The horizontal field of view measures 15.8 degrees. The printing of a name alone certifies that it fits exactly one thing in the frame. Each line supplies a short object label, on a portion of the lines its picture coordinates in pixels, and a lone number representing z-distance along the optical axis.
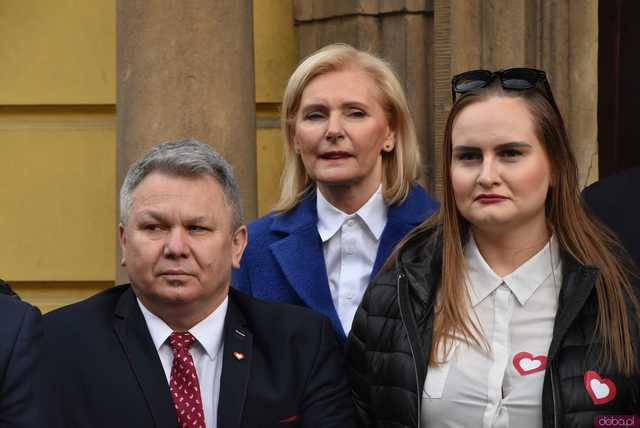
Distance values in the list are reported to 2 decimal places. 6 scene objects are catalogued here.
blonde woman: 6.64
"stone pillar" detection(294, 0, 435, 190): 9.22
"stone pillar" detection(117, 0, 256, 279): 8.34
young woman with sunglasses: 5.38
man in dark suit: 5.47
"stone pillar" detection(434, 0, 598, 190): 8.92
